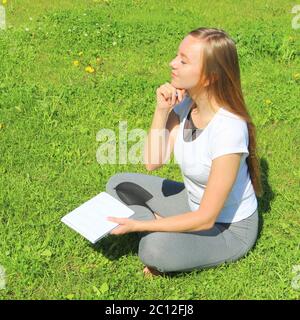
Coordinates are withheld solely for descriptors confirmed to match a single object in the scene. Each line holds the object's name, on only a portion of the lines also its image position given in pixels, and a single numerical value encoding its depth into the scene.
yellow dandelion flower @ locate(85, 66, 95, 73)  6.40
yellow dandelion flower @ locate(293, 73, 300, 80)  6.40
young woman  3.23
